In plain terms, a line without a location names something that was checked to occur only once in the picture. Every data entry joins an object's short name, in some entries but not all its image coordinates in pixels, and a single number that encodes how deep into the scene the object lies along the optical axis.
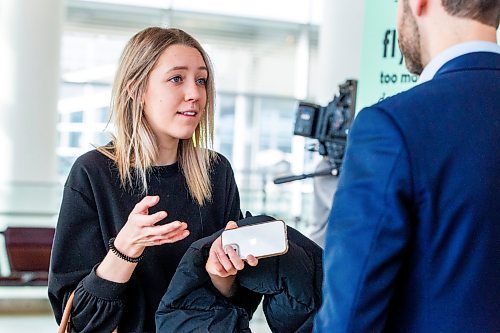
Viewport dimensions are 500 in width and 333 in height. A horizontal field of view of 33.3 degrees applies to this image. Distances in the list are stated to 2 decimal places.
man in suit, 1.35
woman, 2.24
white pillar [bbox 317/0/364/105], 9.63
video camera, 4.94
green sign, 4.29
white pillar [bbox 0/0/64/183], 10.66
